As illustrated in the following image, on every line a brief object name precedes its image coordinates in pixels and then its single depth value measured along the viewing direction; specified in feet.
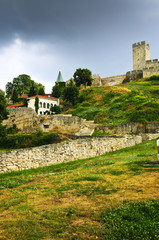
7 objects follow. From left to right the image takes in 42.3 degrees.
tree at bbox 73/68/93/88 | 231.30
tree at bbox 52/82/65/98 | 218.38
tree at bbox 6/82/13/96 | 280.04
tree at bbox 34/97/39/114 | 177.31
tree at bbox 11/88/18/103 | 211.06
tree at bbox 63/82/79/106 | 180.55
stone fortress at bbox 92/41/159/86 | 247.29
